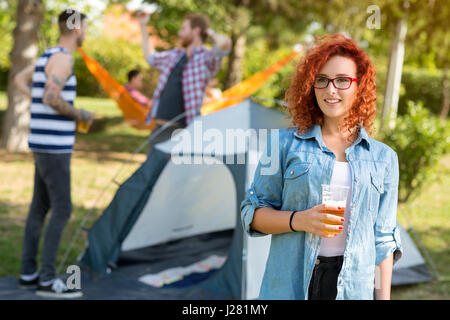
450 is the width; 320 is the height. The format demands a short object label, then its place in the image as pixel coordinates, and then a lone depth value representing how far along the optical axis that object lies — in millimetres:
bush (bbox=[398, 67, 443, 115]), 15789
